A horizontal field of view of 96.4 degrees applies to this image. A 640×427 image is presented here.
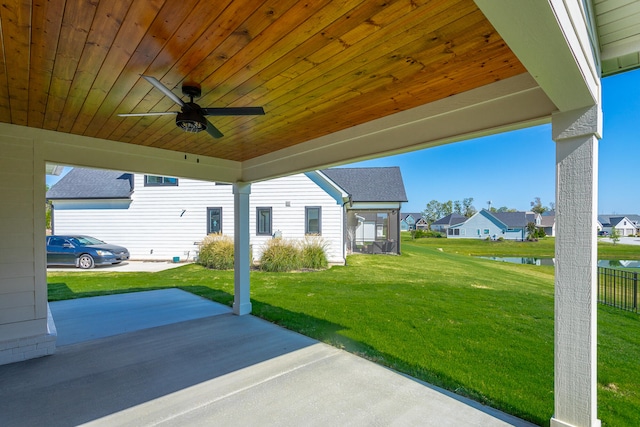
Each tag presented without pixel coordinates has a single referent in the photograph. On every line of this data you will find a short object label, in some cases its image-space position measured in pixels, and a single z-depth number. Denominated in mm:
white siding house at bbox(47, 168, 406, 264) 11461
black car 10156
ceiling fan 2426
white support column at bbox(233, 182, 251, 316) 5164
